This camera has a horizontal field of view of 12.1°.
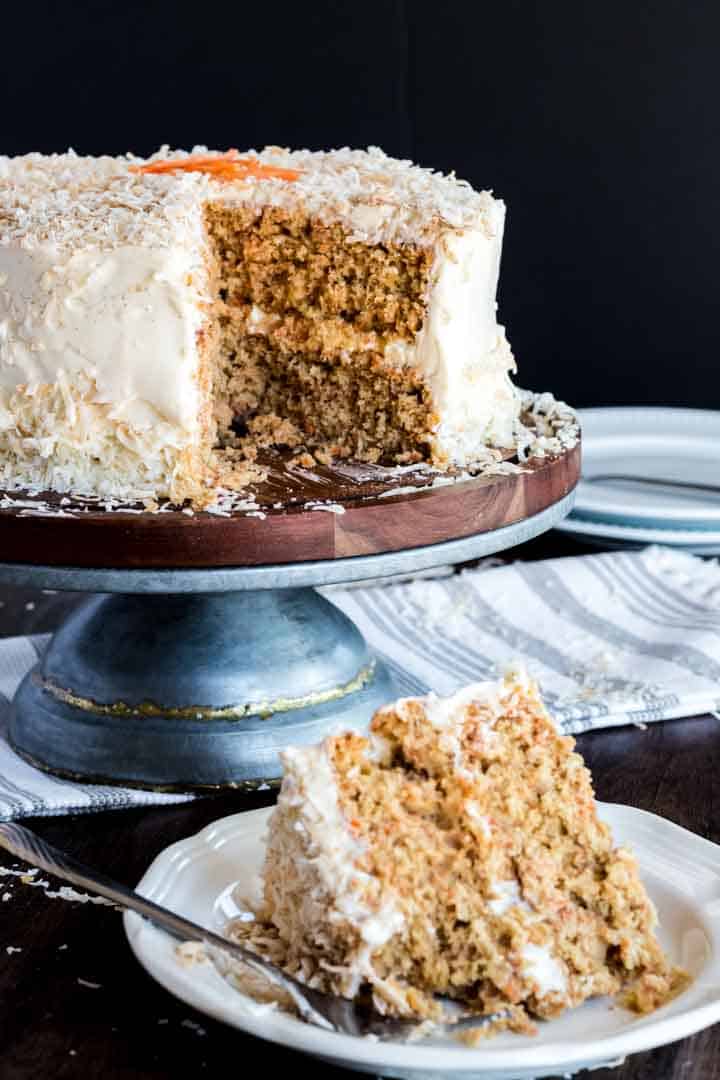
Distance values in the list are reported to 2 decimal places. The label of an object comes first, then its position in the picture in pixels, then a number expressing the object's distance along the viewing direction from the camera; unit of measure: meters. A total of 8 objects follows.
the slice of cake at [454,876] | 1.21
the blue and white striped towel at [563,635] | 1.53
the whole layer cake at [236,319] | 1.45
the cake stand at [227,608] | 1.39
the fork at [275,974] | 1.20
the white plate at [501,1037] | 1.17
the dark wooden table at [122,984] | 1.23
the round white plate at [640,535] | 1.74
